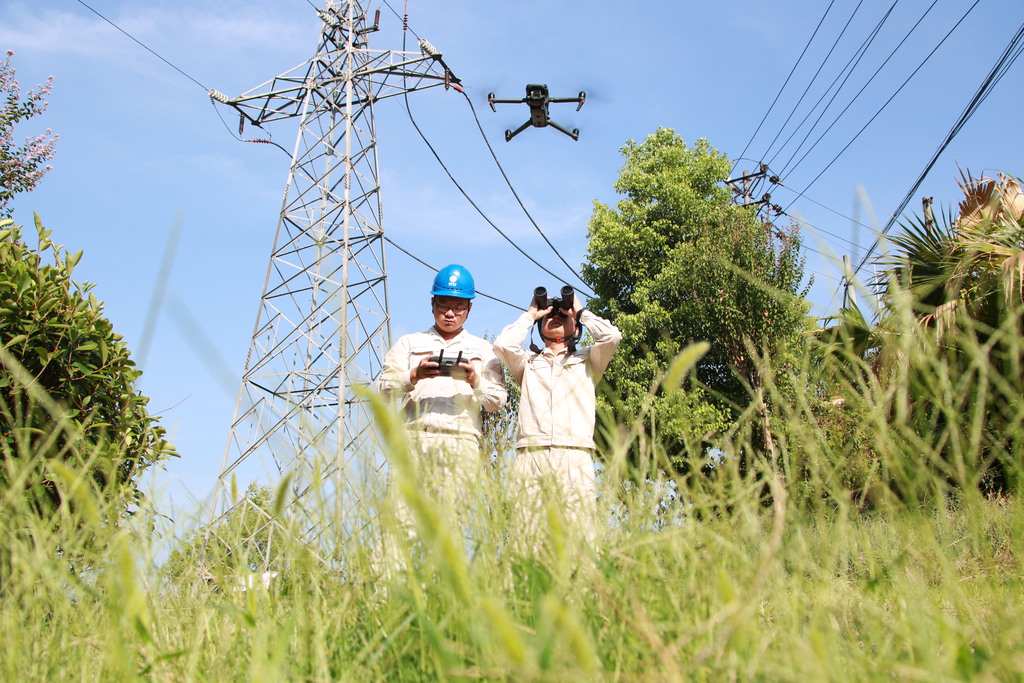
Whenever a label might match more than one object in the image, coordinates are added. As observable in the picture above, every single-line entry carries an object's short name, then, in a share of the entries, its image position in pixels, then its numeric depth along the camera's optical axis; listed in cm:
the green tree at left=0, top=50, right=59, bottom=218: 956
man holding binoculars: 372
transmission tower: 1032
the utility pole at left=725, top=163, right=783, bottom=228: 2492
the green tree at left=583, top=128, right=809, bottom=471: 1512
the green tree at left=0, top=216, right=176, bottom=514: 319
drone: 1255
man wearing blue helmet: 359
